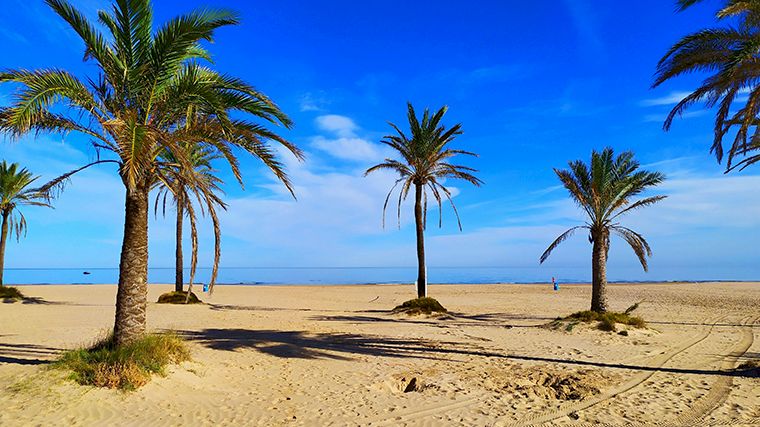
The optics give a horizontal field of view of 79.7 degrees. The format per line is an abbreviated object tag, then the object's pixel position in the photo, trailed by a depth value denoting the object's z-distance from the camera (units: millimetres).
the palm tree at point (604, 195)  17641
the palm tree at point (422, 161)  22281
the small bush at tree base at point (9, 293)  24141
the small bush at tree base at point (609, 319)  15180
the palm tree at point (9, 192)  25328
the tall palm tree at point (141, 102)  8242
